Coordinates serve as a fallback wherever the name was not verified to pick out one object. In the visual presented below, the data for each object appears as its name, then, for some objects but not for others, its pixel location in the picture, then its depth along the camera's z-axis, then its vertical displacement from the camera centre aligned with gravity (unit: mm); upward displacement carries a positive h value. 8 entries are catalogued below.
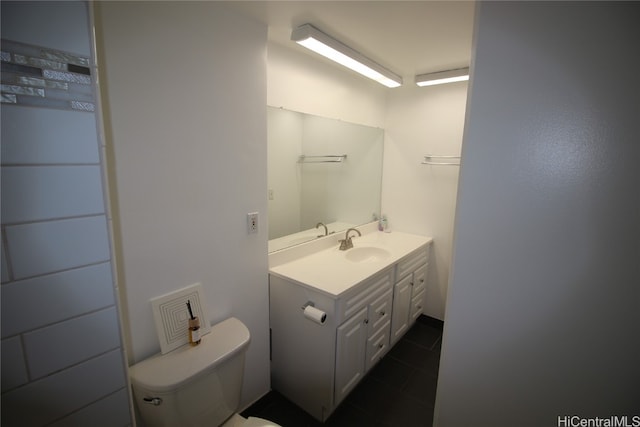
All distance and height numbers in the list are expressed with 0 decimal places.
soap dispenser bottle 2879 -567
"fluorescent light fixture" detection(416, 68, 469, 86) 2105 +773
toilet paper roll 1469 -789
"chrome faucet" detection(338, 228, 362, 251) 2312 -623
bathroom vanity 1580 -956
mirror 2008 -40
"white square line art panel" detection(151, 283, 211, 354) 1229 -694
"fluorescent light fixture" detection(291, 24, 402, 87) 1518 +754
